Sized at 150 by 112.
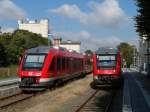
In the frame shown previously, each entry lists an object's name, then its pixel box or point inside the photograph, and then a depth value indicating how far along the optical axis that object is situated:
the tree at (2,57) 85.56
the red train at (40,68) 28.11
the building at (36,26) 150.12
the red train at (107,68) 31.81
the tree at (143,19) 33.91
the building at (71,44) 176.39
